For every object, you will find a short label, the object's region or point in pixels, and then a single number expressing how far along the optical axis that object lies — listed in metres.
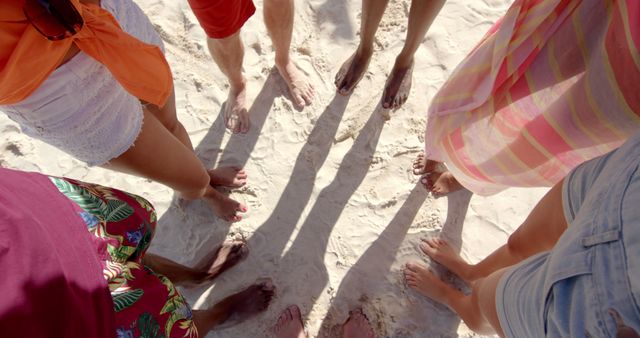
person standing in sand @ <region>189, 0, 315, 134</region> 1.37
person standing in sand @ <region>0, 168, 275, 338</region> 0.62
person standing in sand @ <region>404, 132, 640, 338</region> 0.61
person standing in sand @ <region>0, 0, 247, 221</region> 0.76
